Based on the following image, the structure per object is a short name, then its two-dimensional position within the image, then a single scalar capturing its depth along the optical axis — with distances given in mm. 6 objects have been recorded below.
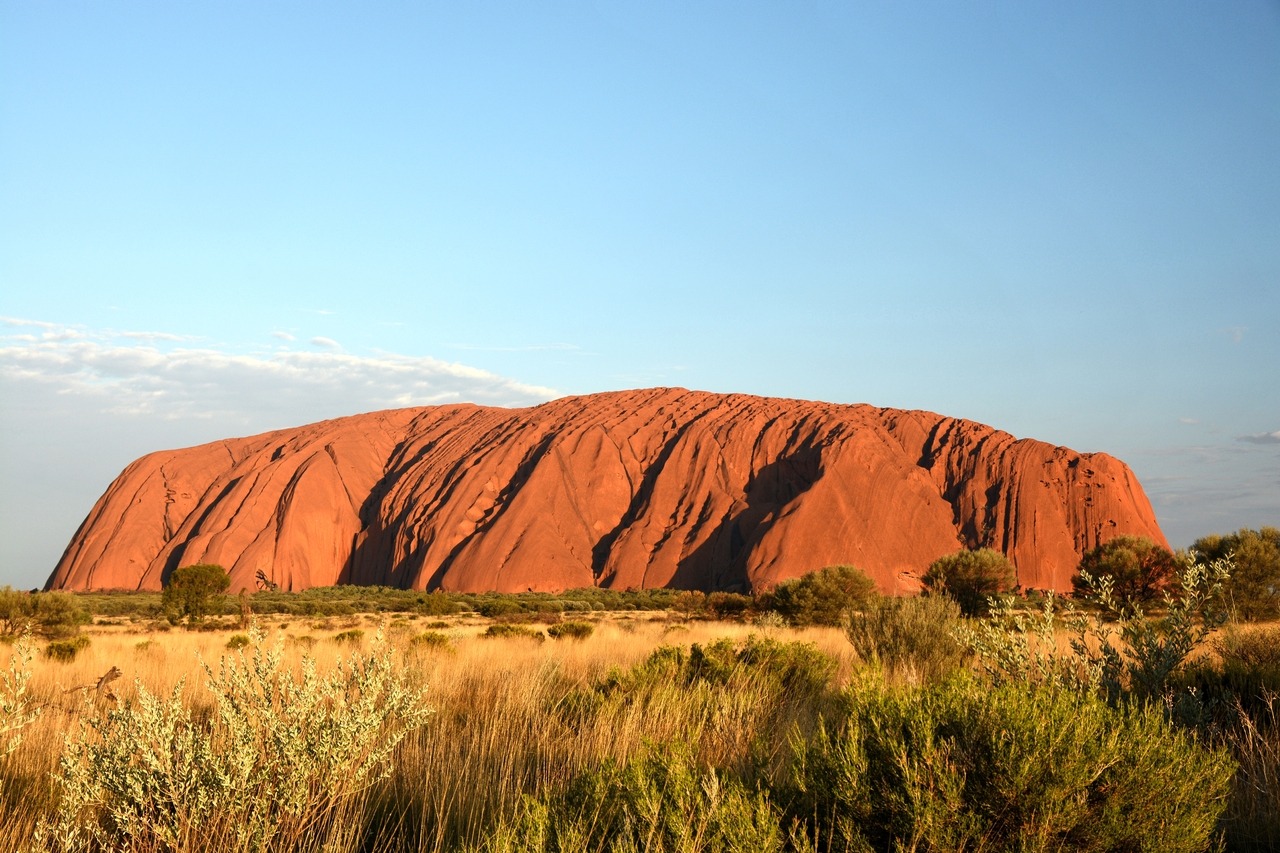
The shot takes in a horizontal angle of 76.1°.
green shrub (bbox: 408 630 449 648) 13825
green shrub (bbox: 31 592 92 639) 22547
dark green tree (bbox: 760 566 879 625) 29891
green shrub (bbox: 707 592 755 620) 37481
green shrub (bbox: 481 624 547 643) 18236
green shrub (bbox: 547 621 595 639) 19345
